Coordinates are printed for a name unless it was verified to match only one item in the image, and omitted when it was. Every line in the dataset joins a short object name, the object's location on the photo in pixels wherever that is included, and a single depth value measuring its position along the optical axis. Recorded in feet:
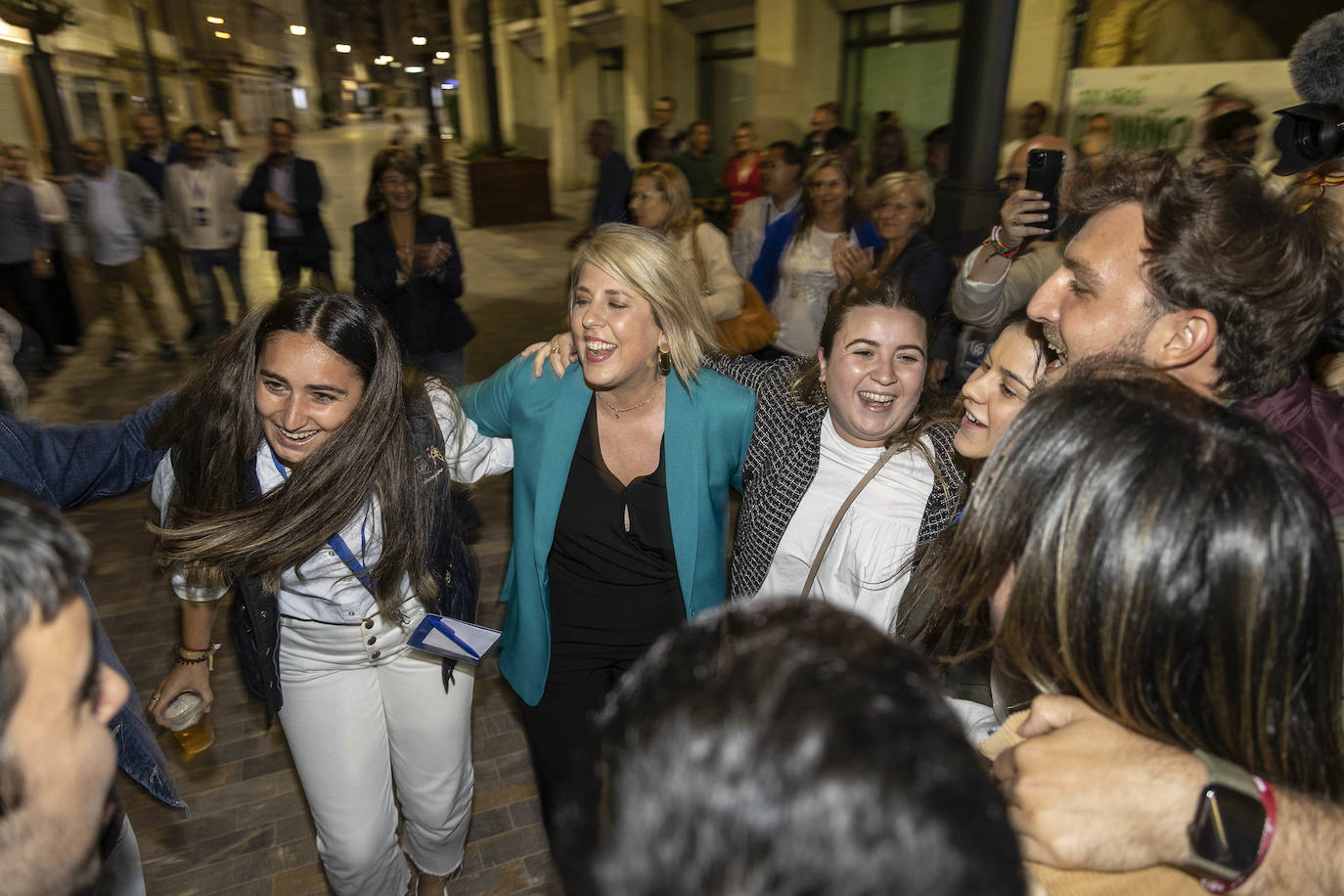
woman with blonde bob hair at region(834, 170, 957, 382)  13.99
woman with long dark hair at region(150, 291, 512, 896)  6.64
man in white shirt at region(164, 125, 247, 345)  24.20
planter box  52.19
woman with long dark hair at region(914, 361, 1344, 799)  2.81
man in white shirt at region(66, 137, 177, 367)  23.38
